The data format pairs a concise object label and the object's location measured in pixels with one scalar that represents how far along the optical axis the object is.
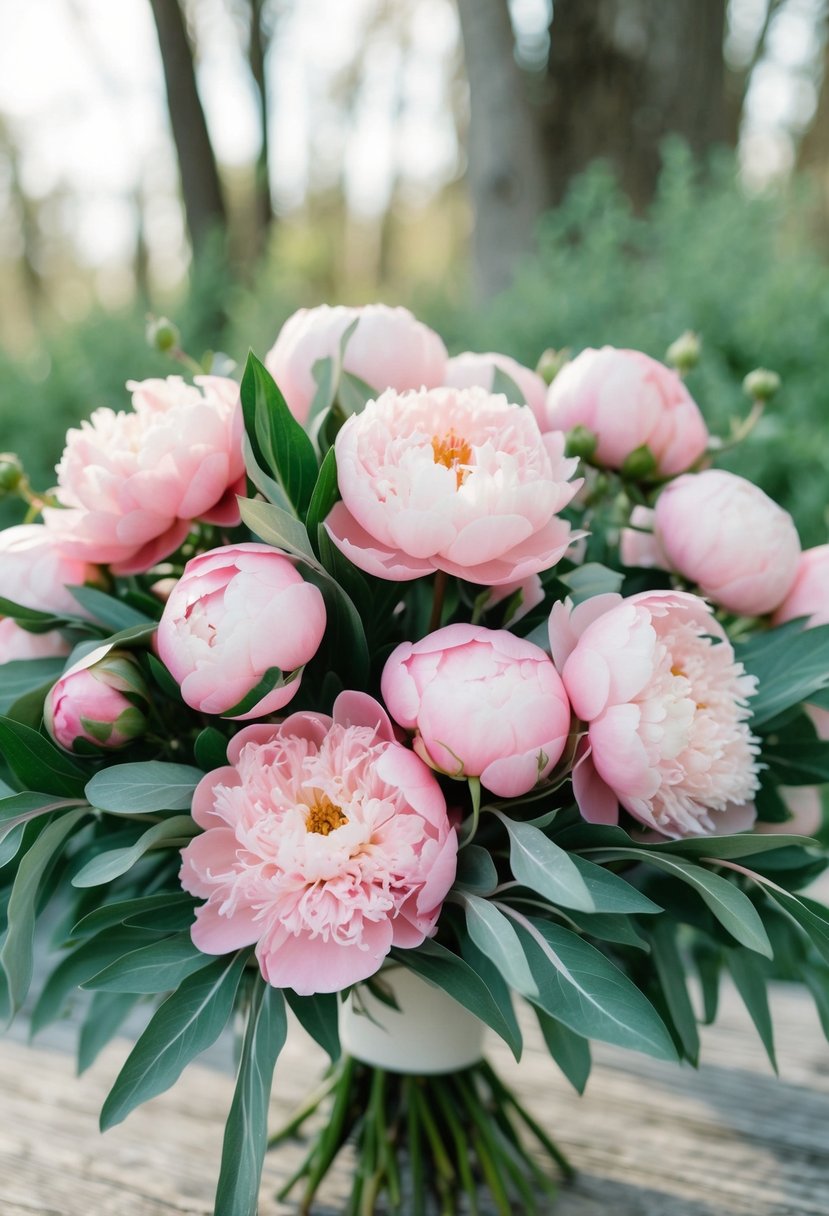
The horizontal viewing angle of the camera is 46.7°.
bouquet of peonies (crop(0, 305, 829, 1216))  0.36
